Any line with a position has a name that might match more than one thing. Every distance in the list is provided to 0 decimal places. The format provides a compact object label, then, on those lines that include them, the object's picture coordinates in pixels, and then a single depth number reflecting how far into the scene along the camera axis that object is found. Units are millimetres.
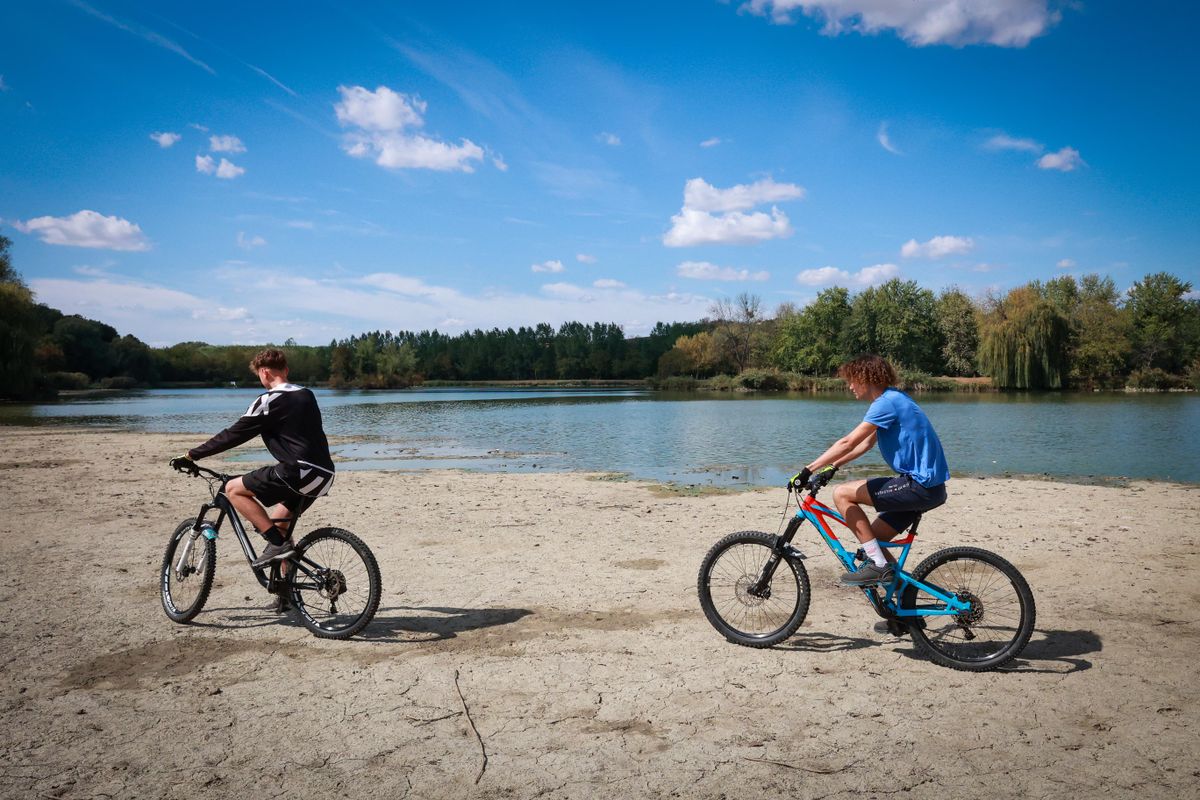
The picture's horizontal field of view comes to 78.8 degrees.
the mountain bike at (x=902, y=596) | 4844
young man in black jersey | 5312
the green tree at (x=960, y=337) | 87812
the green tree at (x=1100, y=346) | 71812
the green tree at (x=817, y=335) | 102000
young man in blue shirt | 4762
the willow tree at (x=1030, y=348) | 67938
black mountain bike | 5453
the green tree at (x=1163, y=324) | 75938
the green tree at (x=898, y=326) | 93000
